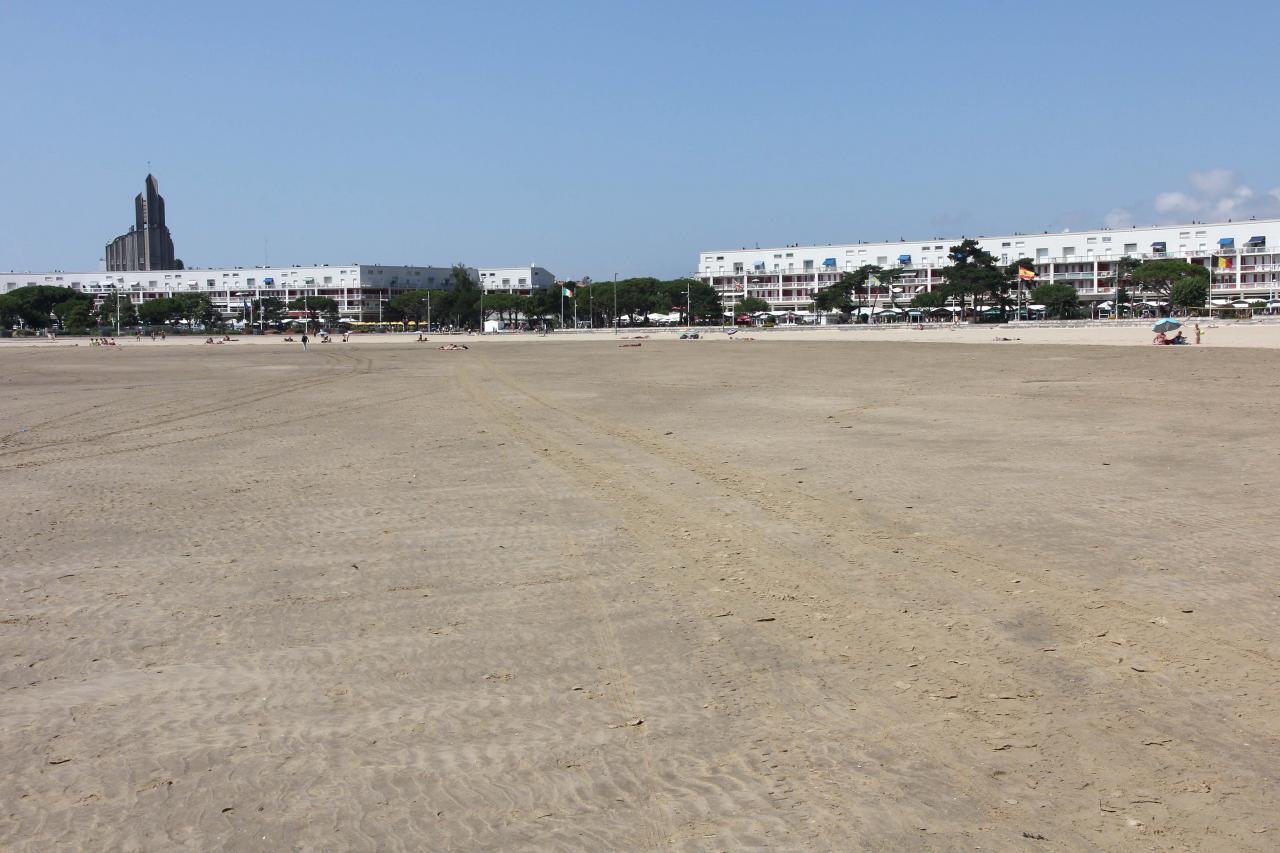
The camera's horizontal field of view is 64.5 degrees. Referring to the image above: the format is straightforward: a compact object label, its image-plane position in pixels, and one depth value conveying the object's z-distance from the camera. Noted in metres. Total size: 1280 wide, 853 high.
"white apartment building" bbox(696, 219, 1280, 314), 145.12
